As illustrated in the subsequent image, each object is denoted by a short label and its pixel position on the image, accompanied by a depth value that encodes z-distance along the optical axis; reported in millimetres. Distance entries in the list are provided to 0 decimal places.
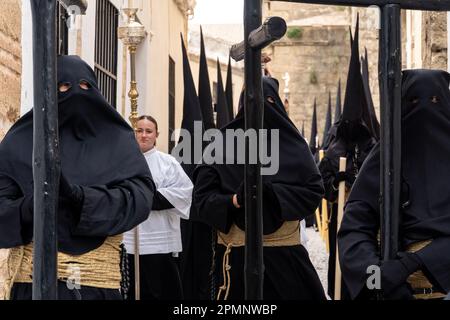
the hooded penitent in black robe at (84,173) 3928
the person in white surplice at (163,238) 6785
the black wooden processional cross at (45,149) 2863
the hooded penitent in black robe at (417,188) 4012
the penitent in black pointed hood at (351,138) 8023
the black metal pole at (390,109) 3314
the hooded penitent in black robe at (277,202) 5453
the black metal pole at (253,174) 3430
